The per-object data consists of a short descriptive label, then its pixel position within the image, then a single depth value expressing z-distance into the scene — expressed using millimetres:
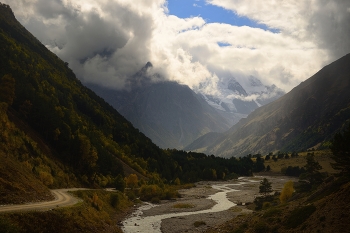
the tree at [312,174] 87438
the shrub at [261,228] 48094
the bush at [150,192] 122938
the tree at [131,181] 137125
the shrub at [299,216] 44438
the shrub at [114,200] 85875
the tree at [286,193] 88312
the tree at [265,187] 119625
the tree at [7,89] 102225
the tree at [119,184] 109262
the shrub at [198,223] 69938
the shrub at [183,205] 102750
